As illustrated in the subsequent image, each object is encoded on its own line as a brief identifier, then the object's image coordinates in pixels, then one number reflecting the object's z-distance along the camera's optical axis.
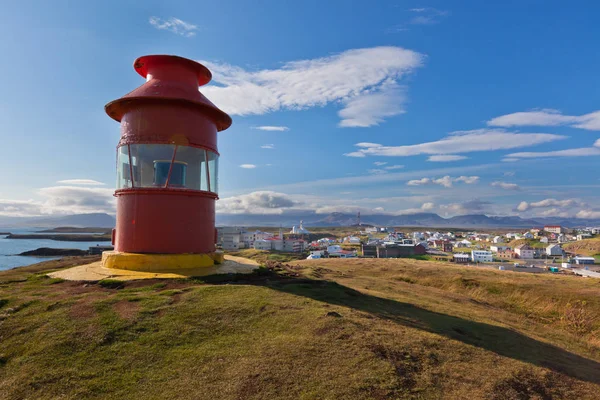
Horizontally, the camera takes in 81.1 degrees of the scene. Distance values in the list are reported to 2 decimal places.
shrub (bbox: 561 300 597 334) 13.38
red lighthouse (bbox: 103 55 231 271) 10.58
